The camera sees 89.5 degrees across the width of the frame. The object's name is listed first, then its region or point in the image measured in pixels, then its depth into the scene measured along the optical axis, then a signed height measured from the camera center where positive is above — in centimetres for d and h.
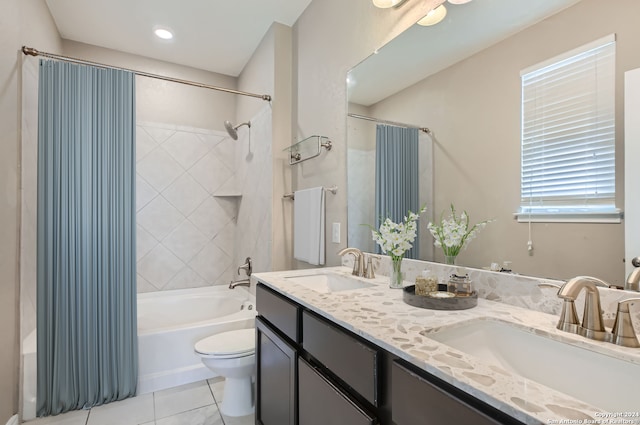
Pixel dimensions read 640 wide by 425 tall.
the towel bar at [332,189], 204 +16
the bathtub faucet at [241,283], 282 -61
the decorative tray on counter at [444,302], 102 -28
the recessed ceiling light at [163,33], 267 +153
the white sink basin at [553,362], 67 -36
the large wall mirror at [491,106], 89 +43
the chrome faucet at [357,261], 166 -24
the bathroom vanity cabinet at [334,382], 63 -45
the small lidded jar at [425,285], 115 -26
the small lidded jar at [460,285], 113 -26
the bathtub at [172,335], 225 -93
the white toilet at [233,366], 187 -89
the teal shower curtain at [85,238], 189 -14
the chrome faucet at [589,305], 77 -22
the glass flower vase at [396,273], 138 -26
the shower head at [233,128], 303 +82
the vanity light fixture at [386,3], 154 +103
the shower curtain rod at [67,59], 188 +96
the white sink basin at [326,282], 163 -35
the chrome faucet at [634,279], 81 -17
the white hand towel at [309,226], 212 -8
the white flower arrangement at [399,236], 138 -10
